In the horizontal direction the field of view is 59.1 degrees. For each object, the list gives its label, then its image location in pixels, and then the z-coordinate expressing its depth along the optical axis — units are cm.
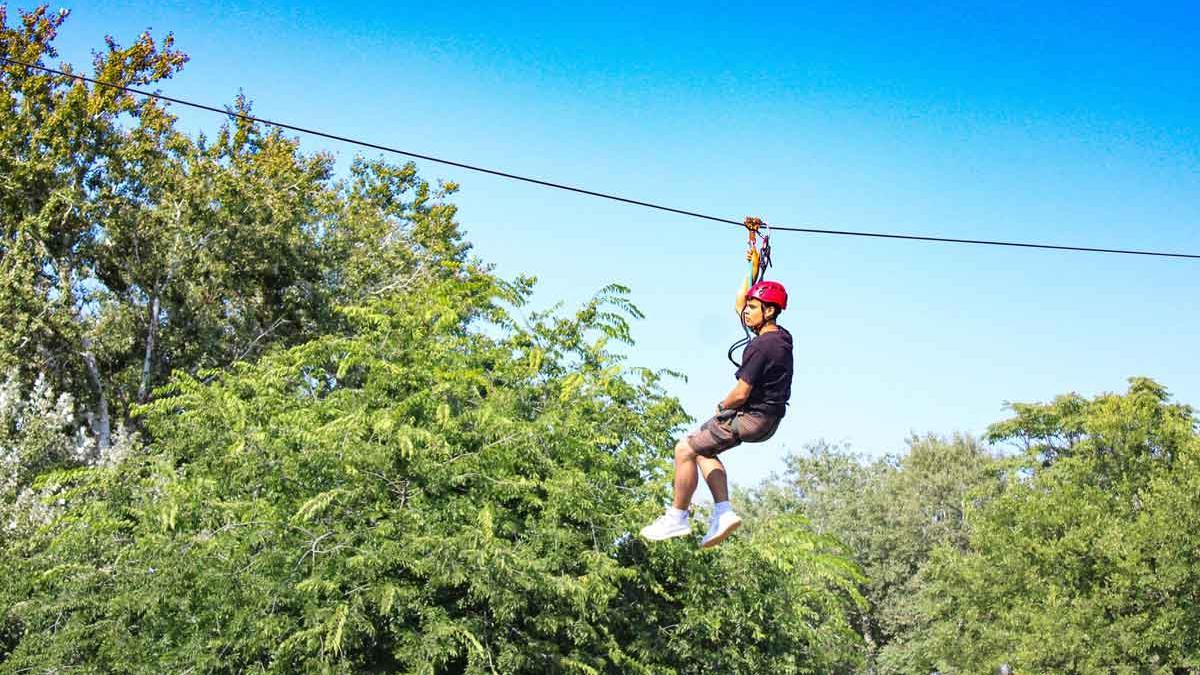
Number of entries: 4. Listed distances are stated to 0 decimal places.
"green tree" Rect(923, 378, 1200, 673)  2739
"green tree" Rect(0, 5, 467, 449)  2256
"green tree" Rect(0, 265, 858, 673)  1212
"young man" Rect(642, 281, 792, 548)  673
